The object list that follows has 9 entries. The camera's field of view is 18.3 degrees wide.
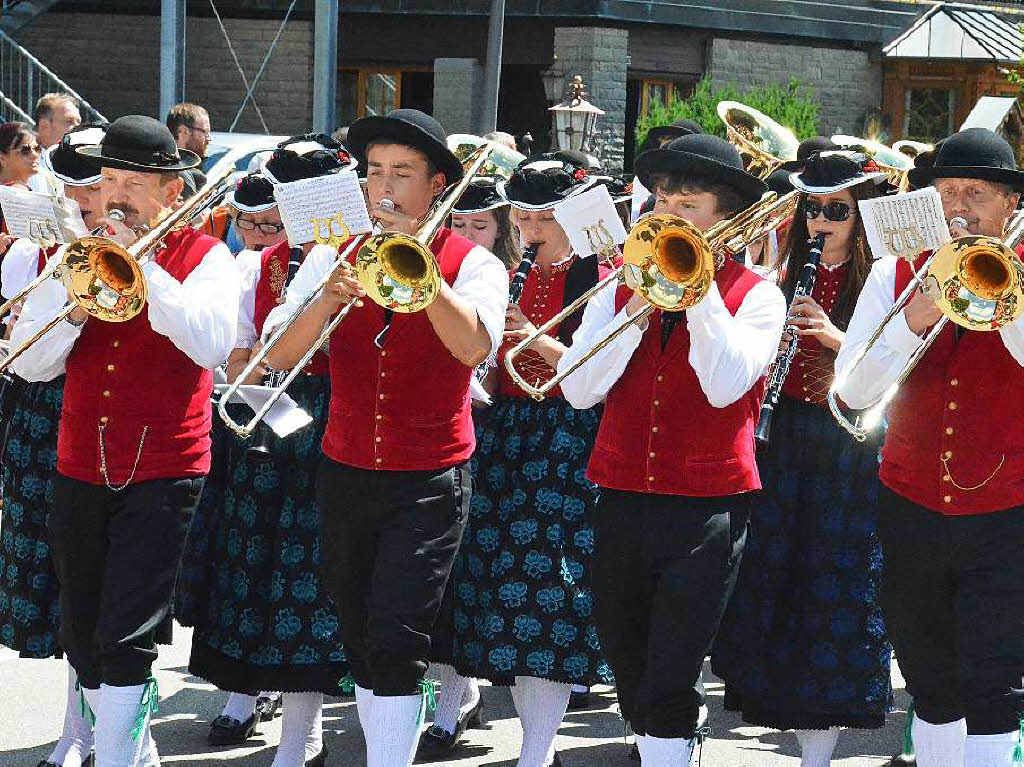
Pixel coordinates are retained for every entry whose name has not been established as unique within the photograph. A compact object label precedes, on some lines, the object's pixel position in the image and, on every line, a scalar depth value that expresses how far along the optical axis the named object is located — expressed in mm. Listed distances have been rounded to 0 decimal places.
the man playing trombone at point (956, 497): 8068
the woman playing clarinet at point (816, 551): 9827
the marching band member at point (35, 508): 10369
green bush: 39129
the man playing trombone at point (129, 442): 8782
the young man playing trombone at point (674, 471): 8060
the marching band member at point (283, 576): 10173
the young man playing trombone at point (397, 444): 8602
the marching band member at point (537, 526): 10248
